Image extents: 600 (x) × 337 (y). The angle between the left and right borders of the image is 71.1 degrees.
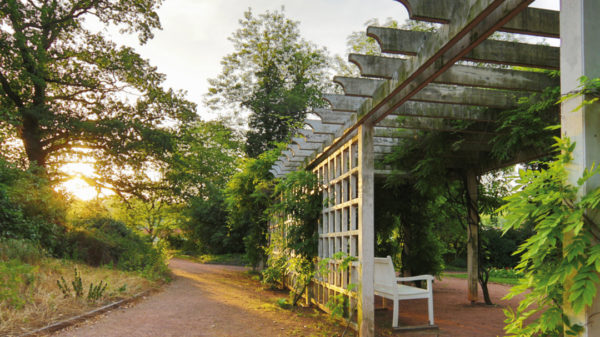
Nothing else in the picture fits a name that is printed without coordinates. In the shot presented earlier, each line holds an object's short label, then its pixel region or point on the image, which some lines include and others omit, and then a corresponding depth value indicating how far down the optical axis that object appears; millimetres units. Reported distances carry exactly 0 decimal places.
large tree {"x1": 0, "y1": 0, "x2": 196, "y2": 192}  11508
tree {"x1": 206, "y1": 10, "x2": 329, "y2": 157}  24766
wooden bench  5061
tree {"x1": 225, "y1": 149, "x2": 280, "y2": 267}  10125
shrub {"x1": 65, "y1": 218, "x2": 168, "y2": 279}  10422
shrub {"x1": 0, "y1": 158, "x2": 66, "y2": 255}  8680
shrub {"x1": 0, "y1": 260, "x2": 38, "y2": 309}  5016
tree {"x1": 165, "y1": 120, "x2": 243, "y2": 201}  14484
